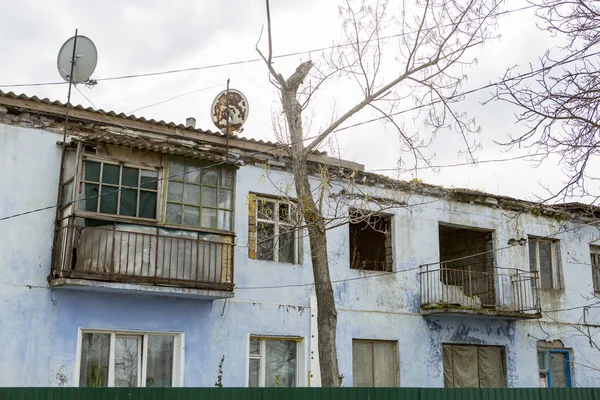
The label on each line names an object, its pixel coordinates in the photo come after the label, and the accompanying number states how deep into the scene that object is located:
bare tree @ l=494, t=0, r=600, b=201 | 8.57
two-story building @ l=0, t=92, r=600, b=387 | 12.62
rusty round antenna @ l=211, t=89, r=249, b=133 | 15.52
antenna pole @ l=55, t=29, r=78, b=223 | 12.91
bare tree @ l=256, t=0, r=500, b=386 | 11.72
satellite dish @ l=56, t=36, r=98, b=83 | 13.63
